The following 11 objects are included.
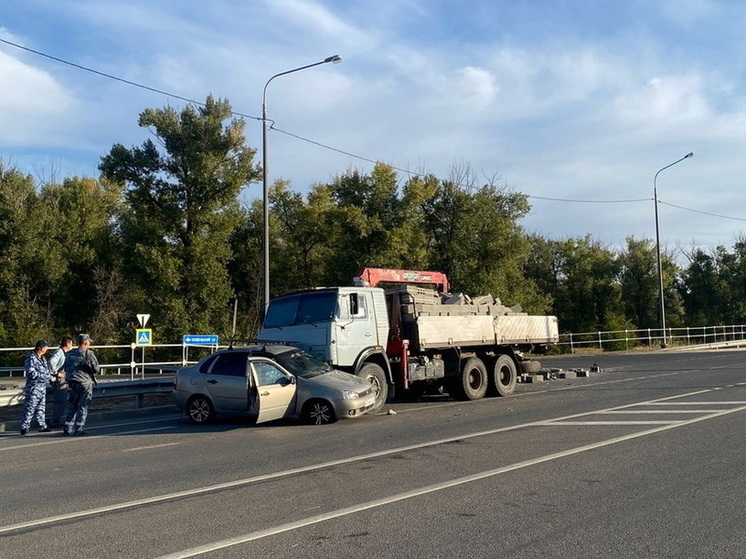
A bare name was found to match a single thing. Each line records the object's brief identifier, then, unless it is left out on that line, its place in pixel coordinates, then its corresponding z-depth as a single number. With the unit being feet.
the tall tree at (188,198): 113.50
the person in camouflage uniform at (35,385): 43.42
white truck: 49.01
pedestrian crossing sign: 70.03
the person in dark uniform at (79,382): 42.45
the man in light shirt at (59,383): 45.65
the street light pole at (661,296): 132.67
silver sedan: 42.39
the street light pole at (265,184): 67.51
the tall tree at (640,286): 193.67
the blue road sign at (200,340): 64.75
